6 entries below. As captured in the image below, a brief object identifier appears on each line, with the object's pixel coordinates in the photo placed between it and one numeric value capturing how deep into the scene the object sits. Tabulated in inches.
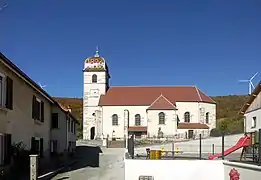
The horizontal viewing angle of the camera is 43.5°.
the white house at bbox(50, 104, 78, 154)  973.5
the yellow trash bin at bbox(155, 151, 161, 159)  606.6
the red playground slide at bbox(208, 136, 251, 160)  666.2
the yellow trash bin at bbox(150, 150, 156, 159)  615.3
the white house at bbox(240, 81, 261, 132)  1024.1
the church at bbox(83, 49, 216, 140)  2143.6
